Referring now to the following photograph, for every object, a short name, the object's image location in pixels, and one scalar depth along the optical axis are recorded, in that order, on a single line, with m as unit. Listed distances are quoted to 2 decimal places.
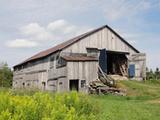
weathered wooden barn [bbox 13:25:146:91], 17.77
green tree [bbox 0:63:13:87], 31.44
